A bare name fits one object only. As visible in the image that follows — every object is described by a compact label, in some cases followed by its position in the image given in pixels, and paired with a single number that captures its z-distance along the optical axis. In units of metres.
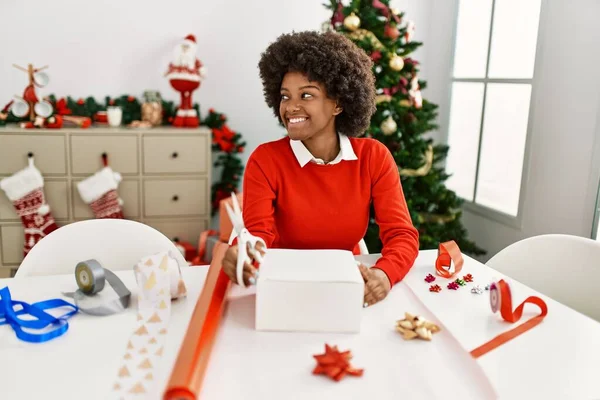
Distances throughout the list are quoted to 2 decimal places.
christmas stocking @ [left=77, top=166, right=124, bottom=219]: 2.99
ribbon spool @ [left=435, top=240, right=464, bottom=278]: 1.35
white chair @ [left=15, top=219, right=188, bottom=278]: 1.45
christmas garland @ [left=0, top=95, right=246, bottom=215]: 3.26
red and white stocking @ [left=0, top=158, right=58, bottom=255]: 2.92
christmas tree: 2.63
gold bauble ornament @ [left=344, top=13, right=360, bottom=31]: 2.57
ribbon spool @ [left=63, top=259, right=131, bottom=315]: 1.10
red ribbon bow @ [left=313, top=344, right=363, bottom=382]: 0.89
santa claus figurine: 3.16
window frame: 2.67
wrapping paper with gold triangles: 0.86
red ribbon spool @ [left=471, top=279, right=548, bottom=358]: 1.06
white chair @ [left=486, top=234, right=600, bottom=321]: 1.41
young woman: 1.46
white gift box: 1.02
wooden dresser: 3.00
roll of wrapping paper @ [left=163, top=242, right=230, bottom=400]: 0.78
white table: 0.86
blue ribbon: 1.00
